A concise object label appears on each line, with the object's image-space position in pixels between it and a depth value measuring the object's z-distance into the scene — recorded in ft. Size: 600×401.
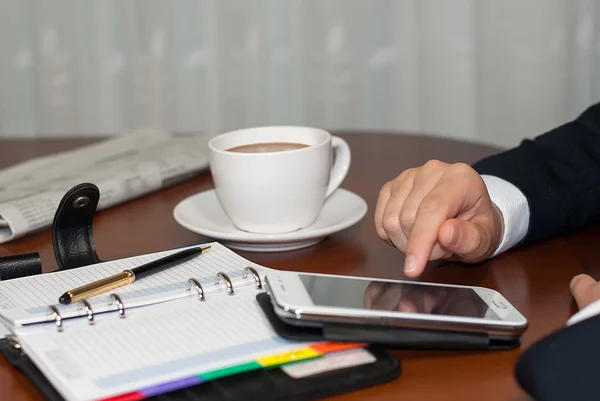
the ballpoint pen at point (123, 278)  2.91
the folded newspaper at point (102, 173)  3.64
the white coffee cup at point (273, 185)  3.40
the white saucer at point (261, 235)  3.37
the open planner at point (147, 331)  2.64
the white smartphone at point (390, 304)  2.74
